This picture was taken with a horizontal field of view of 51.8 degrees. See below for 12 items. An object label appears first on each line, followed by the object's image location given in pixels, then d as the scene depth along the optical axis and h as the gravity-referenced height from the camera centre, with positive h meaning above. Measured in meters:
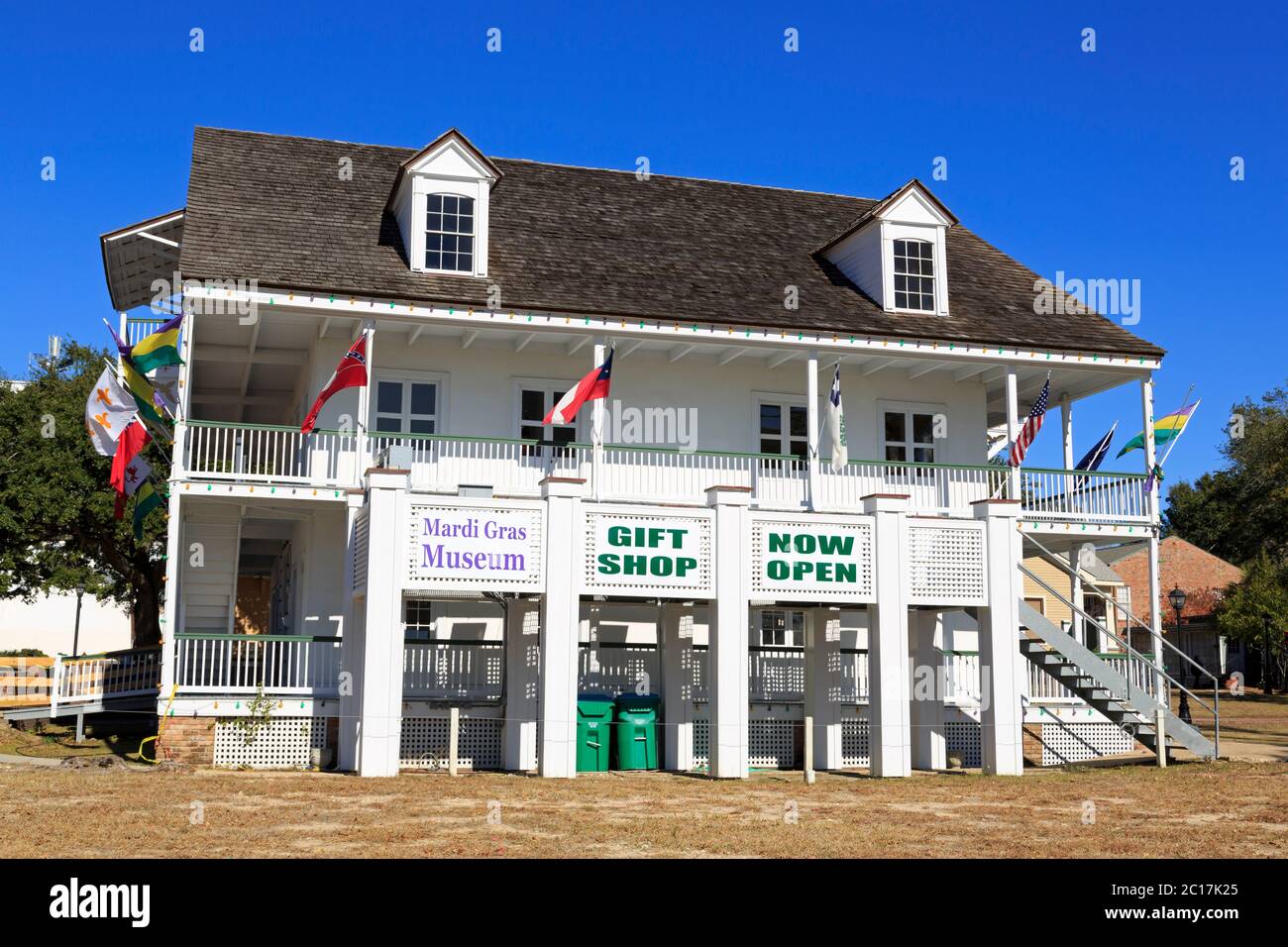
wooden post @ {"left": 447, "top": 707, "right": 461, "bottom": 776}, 18.80 -1.28
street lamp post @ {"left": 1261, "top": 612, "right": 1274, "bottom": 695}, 54.06 -0.54
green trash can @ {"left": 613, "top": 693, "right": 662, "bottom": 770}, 20.42 -1.33
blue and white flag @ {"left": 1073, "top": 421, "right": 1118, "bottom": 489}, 25.03 +3.75
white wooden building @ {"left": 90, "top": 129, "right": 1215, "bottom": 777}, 19.09 +2.96
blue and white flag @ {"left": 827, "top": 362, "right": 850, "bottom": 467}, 21.88 +3.73
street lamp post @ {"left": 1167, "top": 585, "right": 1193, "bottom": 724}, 34.78 +1.44
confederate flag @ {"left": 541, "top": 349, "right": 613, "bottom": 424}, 20.58 +3.90
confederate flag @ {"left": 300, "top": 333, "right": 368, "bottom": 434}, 19.98 +4.02
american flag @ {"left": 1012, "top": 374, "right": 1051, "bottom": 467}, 23.48 +3.88
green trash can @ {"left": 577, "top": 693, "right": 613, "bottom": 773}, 19.95 -1.31
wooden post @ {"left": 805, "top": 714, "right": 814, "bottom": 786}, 18.05 -1.52
